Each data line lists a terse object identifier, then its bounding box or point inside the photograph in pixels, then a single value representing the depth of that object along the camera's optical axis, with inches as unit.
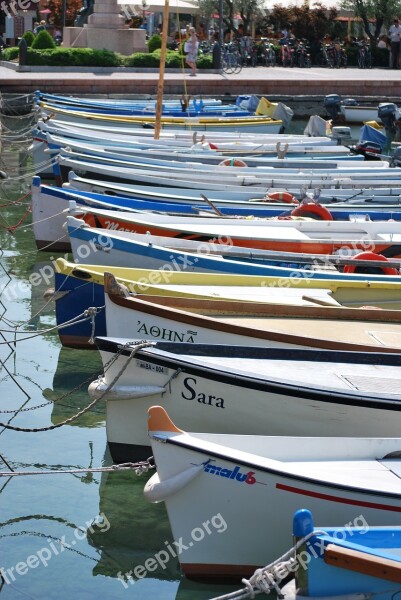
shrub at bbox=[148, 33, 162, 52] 1296.8
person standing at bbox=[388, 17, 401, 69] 1346.0
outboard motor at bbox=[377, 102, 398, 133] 831.1
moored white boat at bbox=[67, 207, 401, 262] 472.1
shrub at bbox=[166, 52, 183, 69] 1223.5
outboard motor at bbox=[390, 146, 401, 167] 695.1
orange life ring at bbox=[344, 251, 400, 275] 435.2
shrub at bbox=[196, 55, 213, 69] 1252.5
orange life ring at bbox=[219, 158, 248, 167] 664.4
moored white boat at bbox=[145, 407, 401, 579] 252.1
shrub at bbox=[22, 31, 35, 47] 1312.7
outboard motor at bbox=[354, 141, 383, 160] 721.6
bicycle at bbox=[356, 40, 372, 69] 1401.3
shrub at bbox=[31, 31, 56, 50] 1235.9
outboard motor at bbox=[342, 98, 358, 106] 980.4
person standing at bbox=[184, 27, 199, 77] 1175.6
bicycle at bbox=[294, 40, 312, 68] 1405.0
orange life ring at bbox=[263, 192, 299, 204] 571.5
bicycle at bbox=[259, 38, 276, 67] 1403.8
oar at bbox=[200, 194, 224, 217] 531.2
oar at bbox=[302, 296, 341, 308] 384.2
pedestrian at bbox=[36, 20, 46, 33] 1421.5
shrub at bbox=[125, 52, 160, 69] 1203.2
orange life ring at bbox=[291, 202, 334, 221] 527.2
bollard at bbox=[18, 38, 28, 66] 1173.7
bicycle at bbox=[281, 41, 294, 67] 1402.2
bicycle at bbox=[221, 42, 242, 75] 1253.7
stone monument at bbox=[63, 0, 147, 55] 1288.1
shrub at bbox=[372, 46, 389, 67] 1438.2
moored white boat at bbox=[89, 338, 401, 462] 294.5
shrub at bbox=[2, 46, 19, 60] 1298.0
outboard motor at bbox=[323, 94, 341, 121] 949.8
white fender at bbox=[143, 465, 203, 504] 254.5
